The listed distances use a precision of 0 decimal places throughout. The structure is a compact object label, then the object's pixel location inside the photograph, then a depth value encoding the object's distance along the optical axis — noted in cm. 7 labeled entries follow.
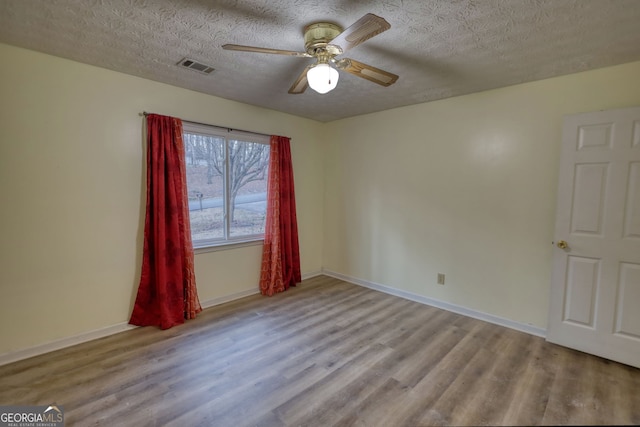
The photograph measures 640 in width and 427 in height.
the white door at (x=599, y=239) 221
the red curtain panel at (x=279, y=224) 379
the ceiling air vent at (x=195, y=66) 238
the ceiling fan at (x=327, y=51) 163
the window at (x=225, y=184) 322
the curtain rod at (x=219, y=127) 275
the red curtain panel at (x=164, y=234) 276
